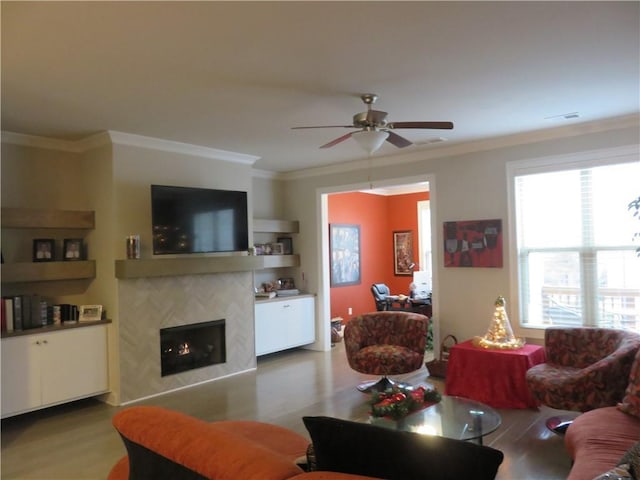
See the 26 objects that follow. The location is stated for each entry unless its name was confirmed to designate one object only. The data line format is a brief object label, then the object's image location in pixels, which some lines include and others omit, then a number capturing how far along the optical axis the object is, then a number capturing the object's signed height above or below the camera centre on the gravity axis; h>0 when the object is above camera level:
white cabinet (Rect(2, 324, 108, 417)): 4.04 -0.95
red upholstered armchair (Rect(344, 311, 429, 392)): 4.59 -0.94
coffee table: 2.92 -1.08
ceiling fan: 3.65 +0.93
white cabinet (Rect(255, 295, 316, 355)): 6.19 -0.93
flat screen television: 4.78 +0.37
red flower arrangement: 3.09 -0.98
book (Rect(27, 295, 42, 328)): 4.30 -0.46
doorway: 6.09 +0.25
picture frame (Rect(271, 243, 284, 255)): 6.89 +0.06
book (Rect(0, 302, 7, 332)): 4.16 -0.48
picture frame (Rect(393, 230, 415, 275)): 9.36 -0.04
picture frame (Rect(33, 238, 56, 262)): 4.58 +0.09
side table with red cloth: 4.25 -1.14
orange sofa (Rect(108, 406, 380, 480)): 1.46 -0.65
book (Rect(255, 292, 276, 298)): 6.42 -0.54
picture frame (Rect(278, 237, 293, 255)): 7.10 +0.13
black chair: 8.15 -0.78
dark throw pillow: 1.29 -0.58
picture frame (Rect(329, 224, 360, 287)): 8.23 -0.05
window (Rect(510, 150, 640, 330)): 4.57 +0.02
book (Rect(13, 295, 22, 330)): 4.20 -0.45
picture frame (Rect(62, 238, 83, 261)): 4.77 +0.08
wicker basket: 5.29 -1.25
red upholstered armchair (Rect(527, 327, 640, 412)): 3.31 -0.91
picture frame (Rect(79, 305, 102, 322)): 4.63 -0.52
